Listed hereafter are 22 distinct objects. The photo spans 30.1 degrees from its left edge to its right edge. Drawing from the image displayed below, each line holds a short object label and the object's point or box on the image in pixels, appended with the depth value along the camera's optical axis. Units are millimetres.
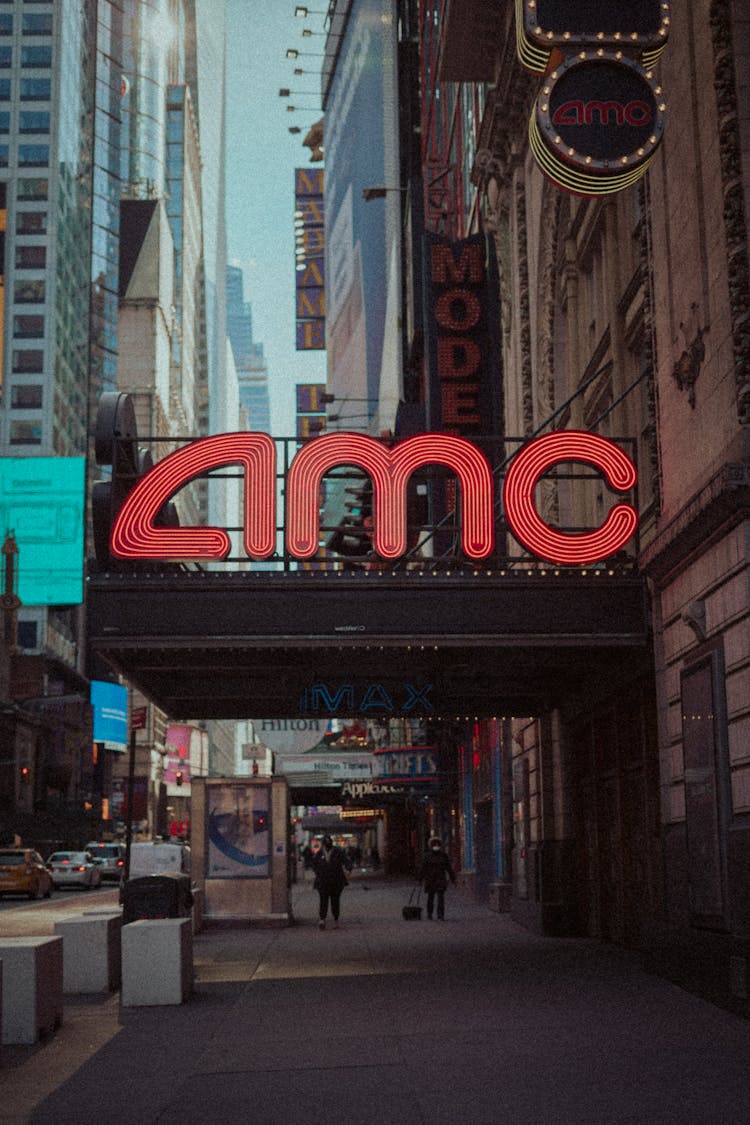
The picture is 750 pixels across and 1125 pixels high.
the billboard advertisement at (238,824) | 29781
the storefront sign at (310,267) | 111188
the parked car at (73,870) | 54469
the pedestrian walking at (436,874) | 30109
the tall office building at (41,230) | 130250
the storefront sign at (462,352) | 31281
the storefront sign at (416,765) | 49250
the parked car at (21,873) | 45719
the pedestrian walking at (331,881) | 28562
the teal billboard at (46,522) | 112375
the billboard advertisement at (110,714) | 132000
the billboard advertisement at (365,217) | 62531
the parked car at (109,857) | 62616
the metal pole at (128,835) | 30886
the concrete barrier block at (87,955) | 16156
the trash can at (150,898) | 17375
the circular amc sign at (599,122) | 14898
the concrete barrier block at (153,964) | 14711
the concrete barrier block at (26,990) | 12031
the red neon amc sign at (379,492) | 16781
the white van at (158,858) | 38875
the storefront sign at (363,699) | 23047
